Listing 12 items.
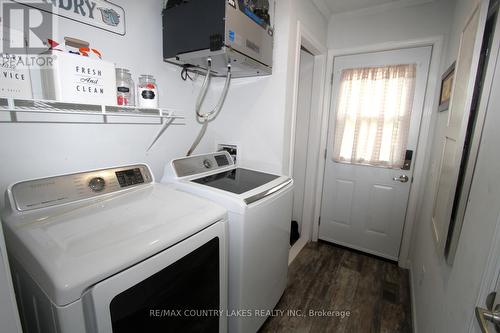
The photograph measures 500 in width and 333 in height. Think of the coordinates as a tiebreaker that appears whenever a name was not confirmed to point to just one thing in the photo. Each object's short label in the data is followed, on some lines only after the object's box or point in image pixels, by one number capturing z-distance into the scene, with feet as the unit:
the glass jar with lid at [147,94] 4.22
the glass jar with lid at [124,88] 3.97
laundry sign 3.42
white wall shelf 2.60
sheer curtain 6.89
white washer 3.85
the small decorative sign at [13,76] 2.72
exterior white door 6.88
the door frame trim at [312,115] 5.85
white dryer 2.07
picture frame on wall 4.93
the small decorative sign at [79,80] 3.05
